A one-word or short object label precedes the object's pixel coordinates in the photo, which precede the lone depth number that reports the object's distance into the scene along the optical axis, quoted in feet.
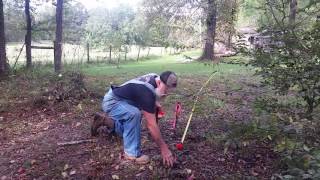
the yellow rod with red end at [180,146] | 8.98
